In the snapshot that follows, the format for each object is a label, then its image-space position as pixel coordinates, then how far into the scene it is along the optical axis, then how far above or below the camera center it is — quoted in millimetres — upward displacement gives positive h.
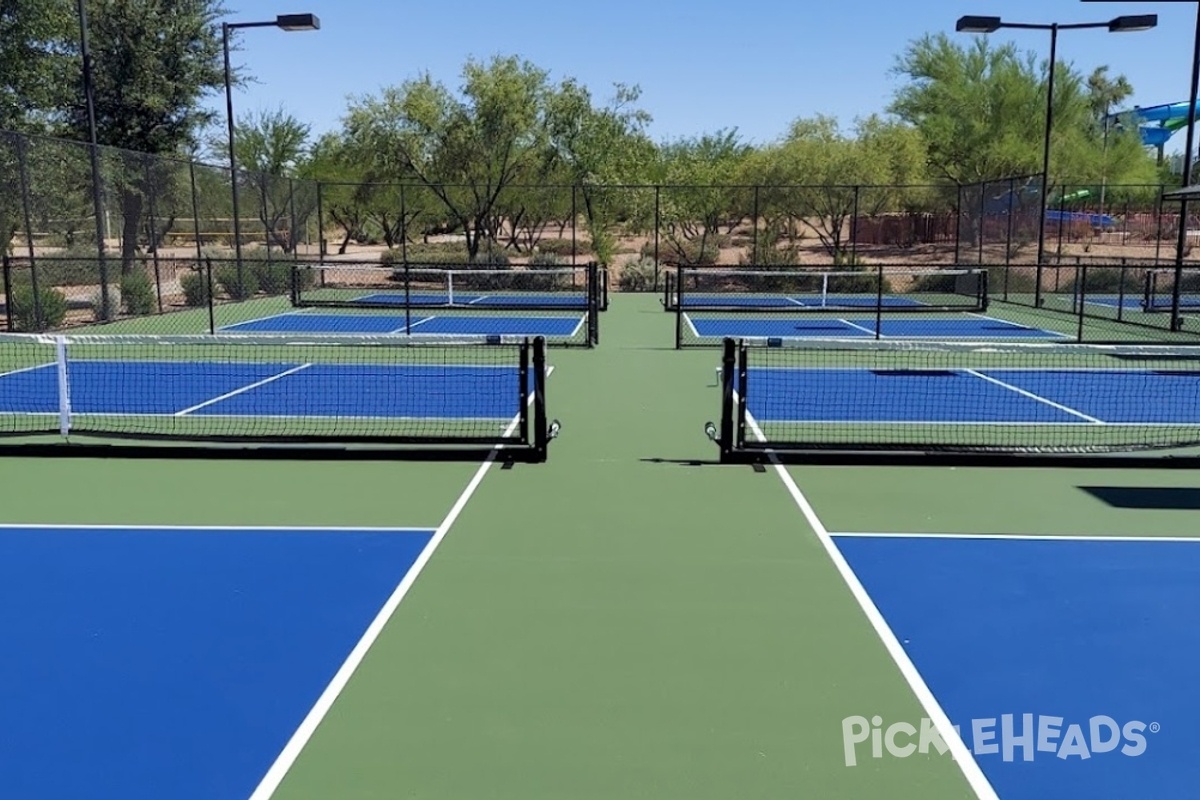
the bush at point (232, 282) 25859 -742
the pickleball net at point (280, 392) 9273 -1682
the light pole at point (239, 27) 19969 +4429
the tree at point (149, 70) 26969 +4988
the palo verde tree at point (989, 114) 44719 +6091
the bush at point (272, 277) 27297 -672
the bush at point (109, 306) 20148 -1089
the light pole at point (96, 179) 18612 +1421
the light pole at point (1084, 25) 19781 +4399
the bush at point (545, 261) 30425 -299
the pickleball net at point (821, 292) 24078 -1209
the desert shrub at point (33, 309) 18203 -1008
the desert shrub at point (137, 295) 21438 -881
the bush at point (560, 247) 38531 +183
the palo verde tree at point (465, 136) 32500 +3765
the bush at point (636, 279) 31859 -861
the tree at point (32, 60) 22578 +4498
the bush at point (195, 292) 24328 -934
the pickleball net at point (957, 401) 9047 -1749
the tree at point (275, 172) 28094 +2138
